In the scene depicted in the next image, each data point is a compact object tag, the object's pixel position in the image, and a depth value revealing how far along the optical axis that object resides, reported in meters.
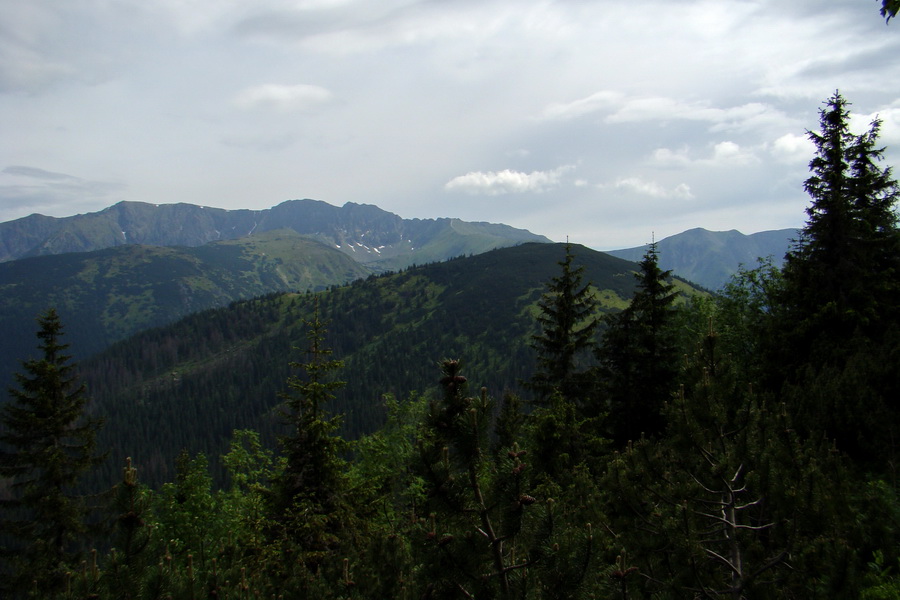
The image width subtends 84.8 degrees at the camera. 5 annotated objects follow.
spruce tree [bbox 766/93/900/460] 21.12
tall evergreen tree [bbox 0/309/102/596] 21.53
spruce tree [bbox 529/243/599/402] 26.36
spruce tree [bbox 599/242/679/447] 26.56
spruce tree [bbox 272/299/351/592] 15.16
